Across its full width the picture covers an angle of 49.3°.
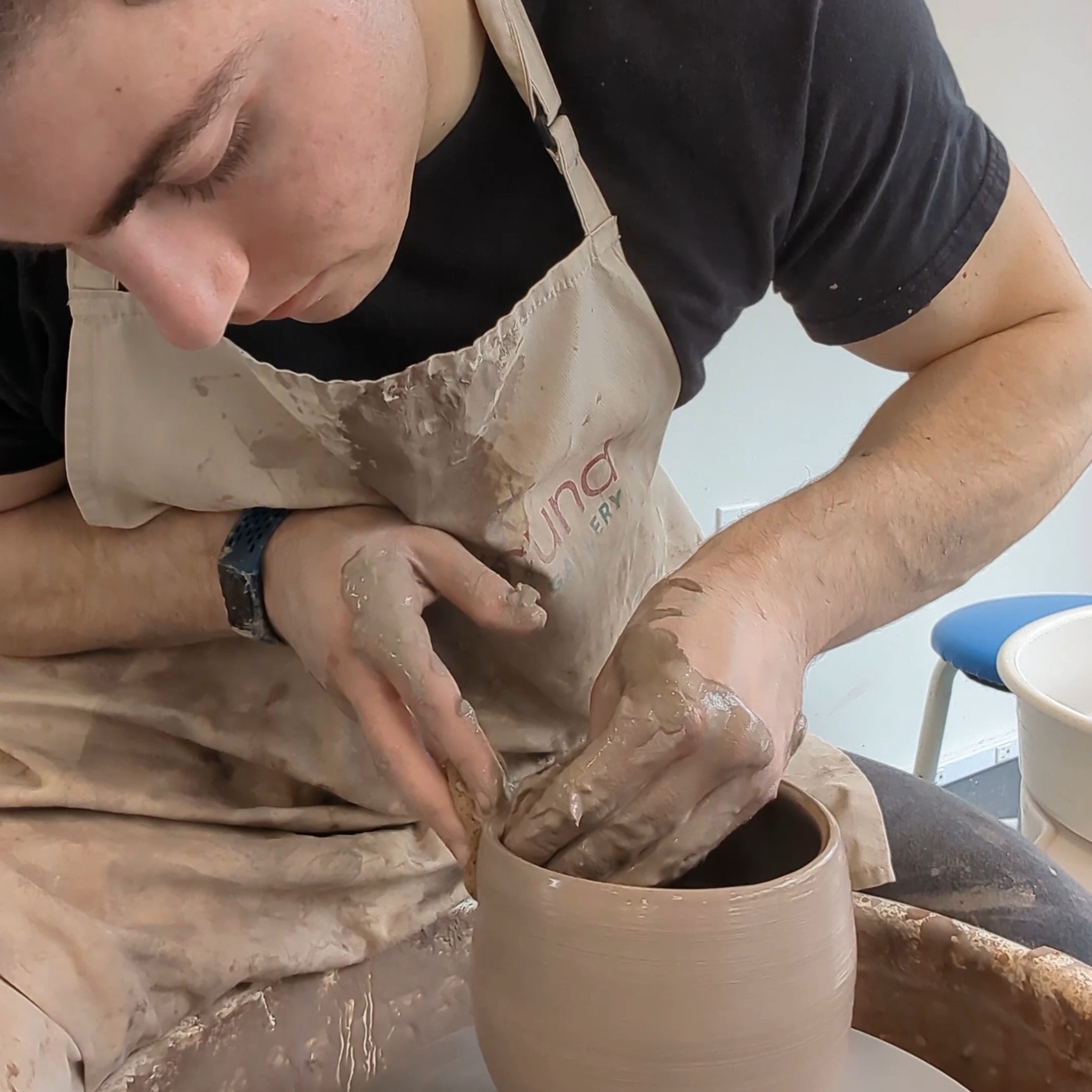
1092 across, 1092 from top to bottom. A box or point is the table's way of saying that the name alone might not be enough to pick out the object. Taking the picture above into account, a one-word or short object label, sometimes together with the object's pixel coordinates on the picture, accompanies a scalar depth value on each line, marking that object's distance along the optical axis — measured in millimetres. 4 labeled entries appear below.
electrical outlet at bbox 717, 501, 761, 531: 1874
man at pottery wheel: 744
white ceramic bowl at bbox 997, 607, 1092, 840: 1220
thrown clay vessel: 549
